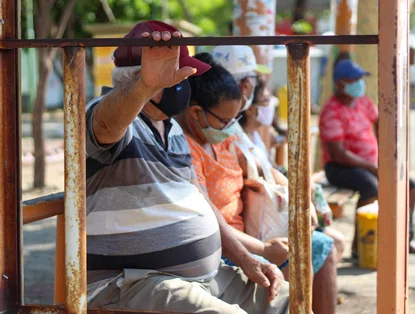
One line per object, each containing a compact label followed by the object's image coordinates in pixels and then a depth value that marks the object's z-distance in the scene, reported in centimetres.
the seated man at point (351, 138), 1131
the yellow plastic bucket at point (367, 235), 1005
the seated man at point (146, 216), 444
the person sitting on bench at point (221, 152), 581
